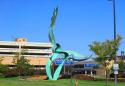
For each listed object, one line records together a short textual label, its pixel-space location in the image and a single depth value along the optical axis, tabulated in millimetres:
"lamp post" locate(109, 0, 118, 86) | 20713
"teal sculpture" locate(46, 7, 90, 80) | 40262
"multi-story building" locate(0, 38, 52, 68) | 98001
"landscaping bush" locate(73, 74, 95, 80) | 41008
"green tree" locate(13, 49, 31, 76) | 56047
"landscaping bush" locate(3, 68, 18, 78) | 55982
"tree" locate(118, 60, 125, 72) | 60024
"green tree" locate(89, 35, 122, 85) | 30411
